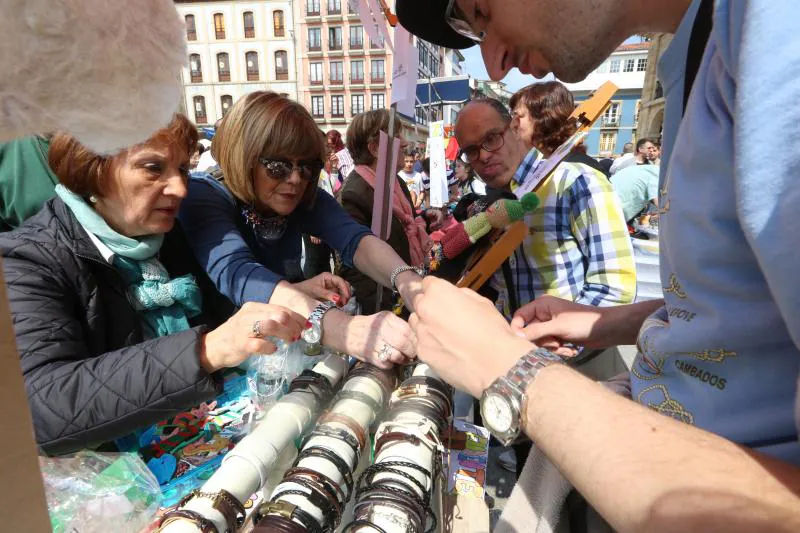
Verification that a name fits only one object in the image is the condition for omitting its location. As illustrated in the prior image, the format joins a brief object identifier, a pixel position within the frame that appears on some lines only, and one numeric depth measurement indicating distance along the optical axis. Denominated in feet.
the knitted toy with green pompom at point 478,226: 5.97
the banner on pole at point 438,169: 16.39
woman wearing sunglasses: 4.66
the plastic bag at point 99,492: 2.63
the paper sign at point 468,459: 3.40
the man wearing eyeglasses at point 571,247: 5.90
